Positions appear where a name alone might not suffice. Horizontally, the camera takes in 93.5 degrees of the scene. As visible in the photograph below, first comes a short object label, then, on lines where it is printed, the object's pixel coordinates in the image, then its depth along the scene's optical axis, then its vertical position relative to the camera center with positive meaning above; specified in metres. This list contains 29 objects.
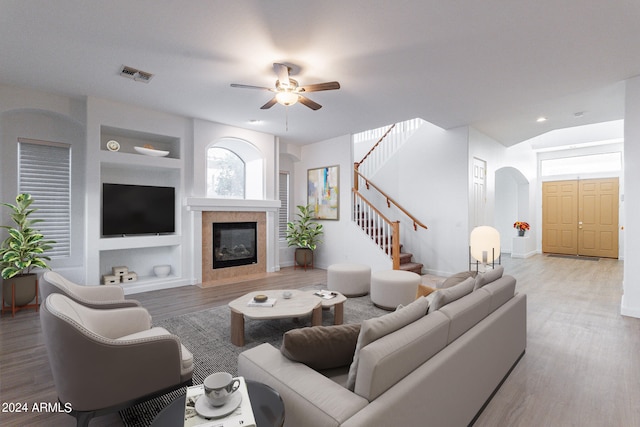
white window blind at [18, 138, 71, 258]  4.32 +0.43
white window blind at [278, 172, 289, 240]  7.49 +0.20
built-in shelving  4.76 +0.50
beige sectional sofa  1.22 -0.75
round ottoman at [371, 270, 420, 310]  3.96 -1.01
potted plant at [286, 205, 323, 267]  7.02 -0.56
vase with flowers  8.39 -0.37
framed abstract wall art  6.96 +0.53
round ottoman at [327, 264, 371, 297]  4.57 -1.02
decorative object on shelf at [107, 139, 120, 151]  4.71 +1.08
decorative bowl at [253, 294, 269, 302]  3.16 -0.89
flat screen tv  4.77 +0.07
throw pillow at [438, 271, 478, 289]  2.84 -0.62
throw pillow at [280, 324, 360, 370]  1.52 -0.68
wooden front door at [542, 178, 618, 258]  8.24 -0.10
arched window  6.23 +0.86
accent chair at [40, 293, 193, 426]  1.56 -0.83
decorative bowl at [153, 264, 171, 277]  5.32 -1.00
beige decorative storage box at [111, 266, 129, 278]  4.89 -0.93
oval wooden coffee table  2.87 -0.95
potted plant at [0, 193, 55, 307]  3.79 -0.52
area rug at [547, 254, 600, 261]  8.16 -1.22
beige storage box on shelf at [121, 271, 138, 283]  4.92 -1.04
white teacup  1.16 -0.68
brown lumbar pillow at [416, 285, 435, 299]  3.47 -0.89
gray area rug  2.06 -1.29
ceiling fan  3.28 +1.42
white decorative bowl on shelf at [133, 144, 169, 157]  4.93 +1.04
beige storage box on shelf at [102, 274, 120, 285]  4.74 -1.04
